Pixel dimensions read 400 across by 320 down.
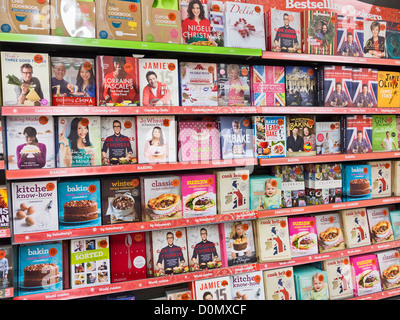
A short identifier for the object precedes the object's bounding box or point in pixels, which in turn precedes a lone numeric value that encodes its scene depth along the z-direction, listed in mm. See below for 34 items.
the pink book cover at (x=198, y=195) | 2473
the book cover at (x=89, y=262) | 2244
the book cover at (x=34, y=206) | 2113
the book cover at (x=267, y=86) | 2625
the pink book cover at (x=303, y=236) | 2781
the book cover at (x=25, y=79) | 2039
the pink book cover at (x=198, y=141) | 2477
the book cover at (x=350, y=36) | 2822
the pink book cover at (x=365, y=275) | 2934
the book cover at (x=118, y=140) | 2309
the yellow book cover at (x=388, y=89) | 2996
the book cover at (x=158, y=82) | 2338
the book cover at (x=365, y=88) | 2900
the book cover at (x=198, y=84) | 2459
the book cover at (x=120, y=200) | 2318
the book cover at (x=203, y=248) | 2518
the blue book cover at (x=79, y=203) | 2223
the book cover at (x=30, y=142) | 2080
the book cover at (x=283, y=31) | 2613
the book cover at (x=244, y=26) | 2488
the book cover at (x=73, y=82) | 2170
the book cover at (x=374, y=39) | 2895
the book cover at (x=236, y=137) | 2568
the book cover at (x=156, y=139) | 2359
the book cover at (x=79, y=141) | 2205
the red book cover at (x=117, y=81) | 2231
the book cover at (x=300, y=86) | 2746
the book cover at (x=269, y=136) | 2637
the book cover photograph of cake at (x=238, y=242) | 2586
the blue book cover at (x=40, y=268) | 2127
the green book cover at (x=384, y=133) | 3010
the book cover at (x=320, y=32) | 2695
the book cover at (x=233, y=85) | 2551
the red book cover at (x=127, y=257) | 2346
